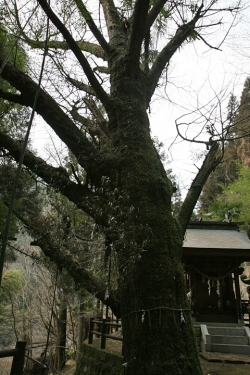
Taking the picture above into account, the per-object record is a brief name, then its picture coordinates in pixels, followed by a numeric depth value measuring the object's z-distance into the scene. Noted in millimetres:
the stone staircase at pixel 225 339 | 6781
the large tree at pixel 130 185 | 2414
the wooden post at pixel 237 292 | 8188
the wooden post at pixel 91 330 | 6204
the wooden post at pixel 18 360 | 2668
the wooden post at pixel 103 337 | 5363
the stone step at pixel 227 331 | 7543
